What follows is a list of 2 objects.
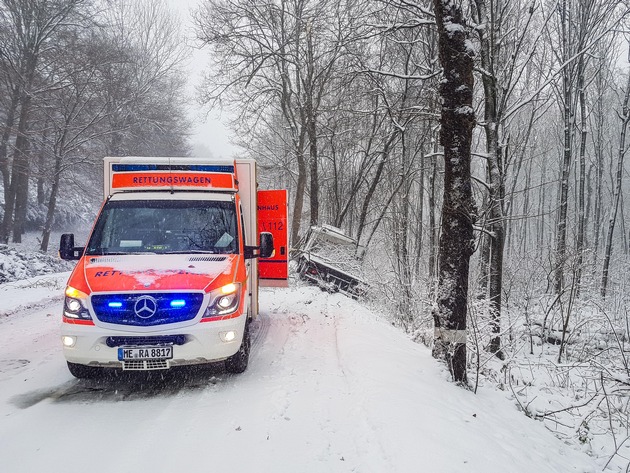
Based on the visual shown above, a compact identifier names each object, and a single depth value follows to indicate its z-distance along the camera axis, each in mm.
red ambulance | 4770
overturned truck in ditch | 13672
